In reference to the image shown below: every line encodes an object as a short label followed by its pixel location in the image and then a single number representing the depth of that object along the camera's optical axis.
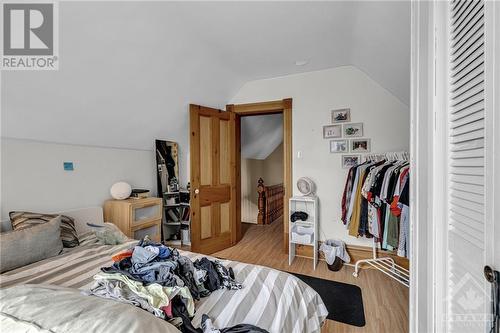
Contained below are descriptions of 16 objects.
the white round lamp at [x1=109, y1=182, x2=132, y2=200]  2.69
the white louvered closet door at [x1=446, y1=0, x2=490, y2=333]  0.69
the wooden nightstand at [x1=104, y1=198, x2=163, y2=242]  2.61
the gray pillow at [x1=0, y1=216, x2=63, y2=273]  1.48
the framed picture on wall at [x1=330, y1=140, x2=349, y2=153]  2.91
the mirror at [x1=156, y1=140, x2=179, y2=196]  3.36
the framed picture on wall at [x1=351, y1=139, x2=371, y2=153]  2.80
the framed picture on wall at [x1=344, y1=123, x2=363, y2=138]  2.84
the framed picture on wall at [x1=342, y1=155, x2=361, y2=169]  2.85
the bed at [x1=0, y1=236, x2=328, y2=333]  1.08
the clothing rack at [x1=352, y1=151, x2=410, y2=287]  2.41
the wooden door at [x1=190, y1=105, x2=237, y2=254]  3.00
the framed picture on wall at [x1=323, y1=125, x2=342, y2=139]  2.94
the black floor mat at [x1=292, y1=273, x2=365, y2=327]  1.87
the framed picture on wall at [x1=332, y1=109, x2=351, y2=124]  2.89
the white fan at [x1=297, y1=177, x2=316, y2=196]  2.95
